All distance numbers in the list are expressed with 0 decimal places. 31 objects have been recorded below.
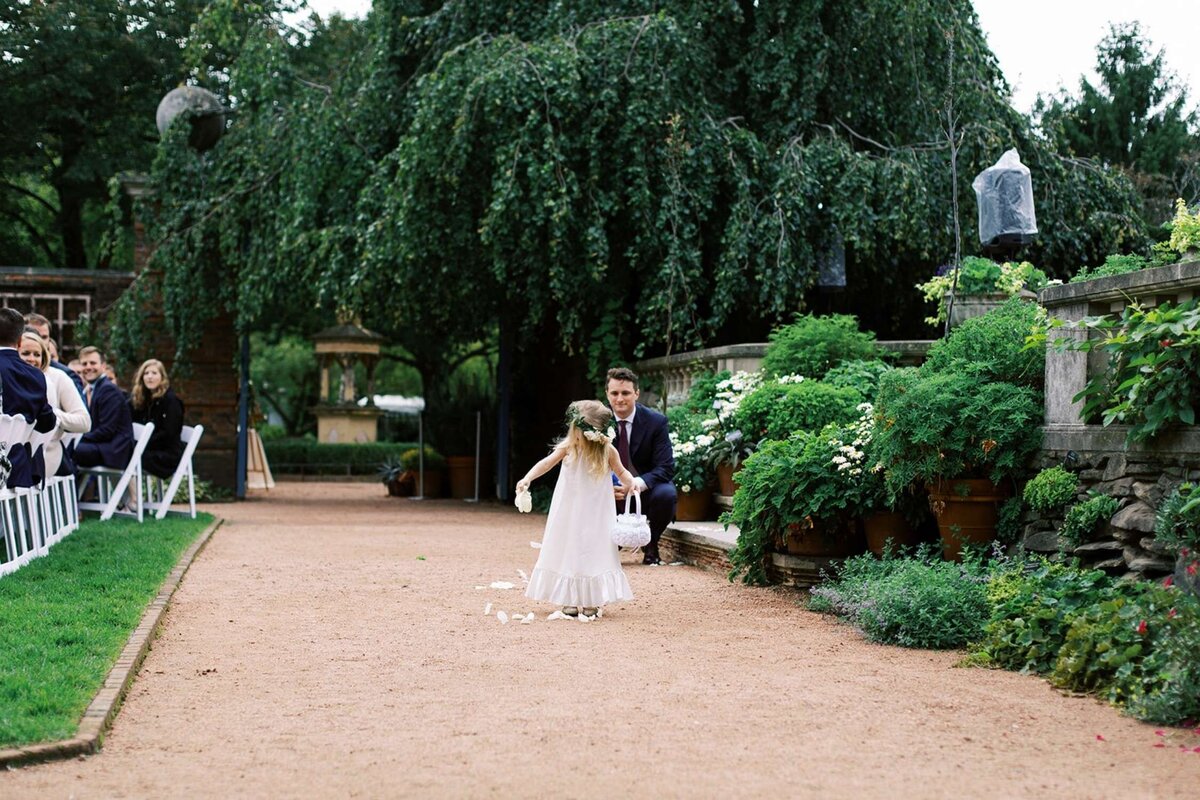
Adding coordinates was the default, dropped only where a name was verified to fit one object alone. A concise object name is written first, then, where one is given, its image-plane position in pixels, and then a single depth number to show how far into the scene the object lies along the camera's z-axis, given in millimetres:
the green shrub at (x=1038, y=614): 6348
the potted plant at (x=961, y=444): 7762
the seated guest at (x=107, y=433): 13031
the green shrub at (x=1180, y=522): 5949
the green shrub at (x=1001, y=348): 8156
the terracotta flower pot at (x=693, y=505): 12719
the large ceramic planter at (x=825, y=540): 8984
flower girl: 8125
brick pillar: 19656
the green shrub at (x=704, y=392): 13211
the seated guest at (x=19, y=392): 9156
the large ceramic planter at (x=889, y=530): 8633
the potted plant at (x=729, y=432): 12039
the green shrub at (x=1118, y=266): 8508
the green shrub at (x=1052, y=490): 7266
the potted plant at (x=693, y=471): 12531
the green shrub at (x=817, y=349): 12438
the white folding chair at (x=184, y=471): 13906
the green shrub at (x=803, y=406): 10914
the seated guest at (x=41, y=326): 11453
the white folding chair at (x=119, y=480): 13219
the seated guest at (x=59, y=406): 11023
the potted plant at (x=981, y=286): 11711
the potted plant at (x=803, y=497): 8672
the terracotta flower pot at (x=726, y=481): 12242
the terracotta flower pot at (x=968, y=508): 7891
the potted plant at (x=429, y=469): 22875
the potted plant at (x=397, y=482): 23094
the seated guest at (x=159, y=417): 14062
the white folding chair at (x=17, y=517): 9039
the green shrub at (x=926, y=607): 6992
